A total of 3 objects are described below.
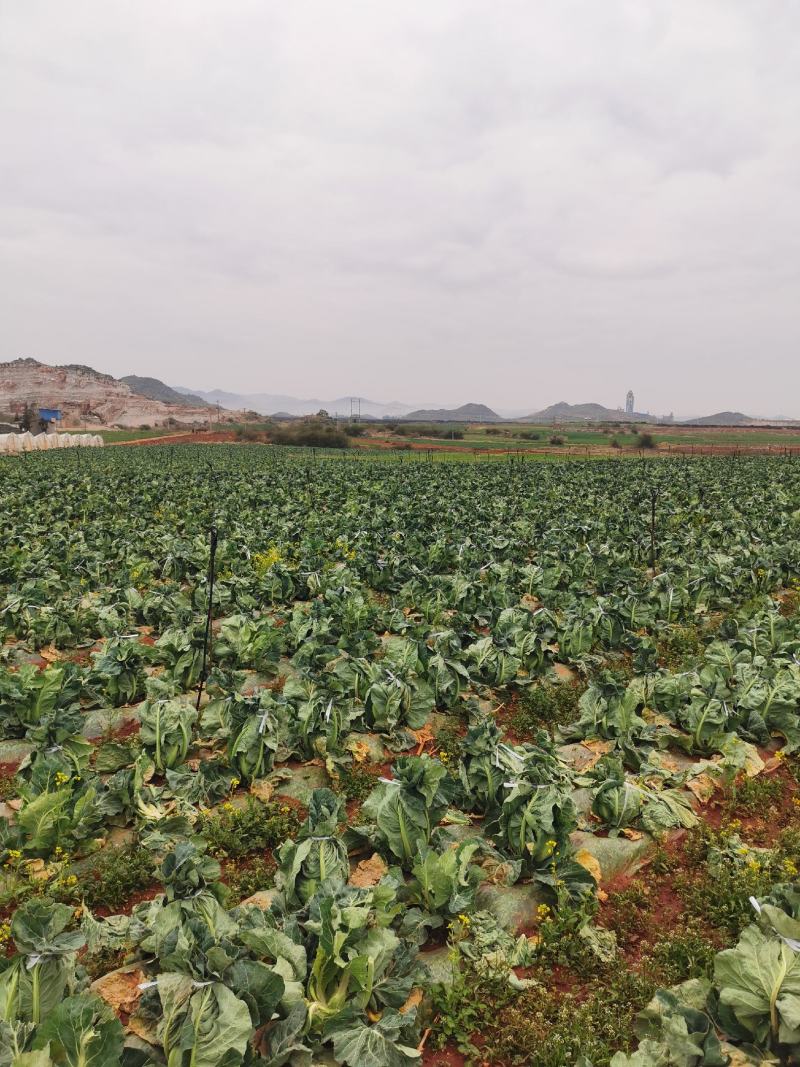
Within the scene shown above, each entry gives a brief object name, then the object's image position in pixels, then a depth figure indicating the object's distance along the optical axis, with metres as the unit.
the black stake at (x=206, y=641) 7.95
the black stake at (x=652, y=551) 15.04
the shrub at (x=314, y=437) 87.75
